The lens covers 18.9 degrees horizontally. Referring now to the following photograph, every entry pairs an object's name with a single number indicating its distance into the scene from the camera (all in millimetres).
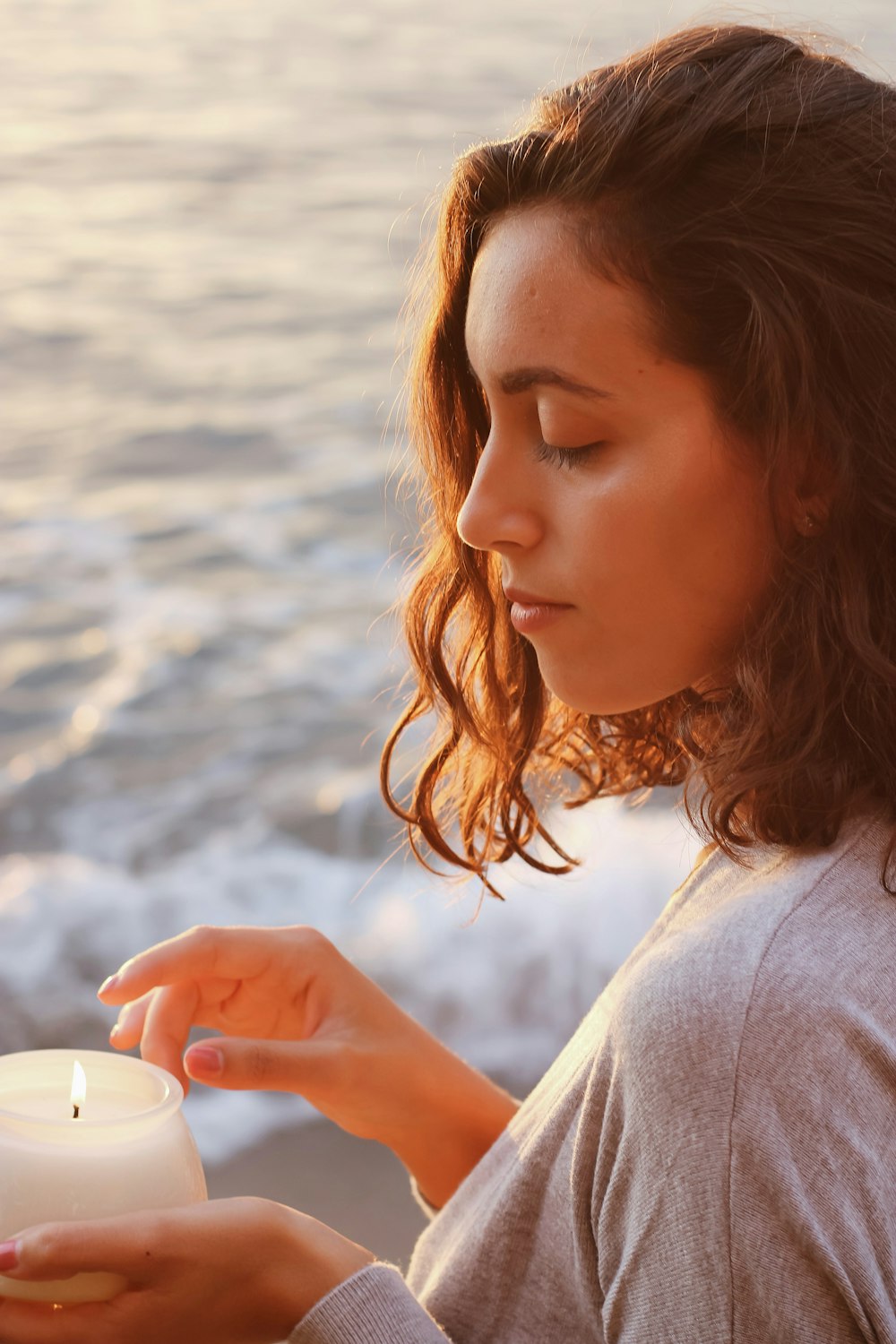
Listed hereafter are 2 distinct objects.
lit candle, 767
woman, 787
